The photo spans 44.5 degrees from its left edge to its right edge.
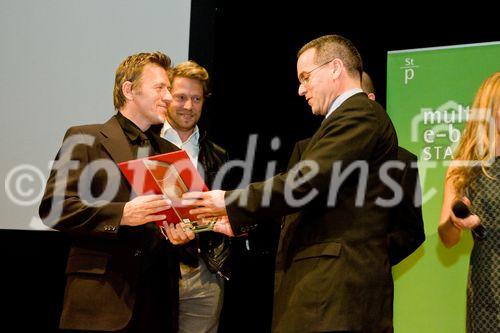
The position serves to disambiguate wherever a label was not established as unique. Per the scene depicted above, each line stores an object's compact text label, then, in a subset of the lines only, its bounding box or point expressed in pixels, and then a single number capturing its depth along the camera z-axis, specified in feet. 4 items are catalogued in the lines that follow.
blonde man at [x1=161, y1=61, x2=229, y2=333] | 9.94
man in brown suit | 7.80
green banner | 11.84
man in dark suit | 7.02
